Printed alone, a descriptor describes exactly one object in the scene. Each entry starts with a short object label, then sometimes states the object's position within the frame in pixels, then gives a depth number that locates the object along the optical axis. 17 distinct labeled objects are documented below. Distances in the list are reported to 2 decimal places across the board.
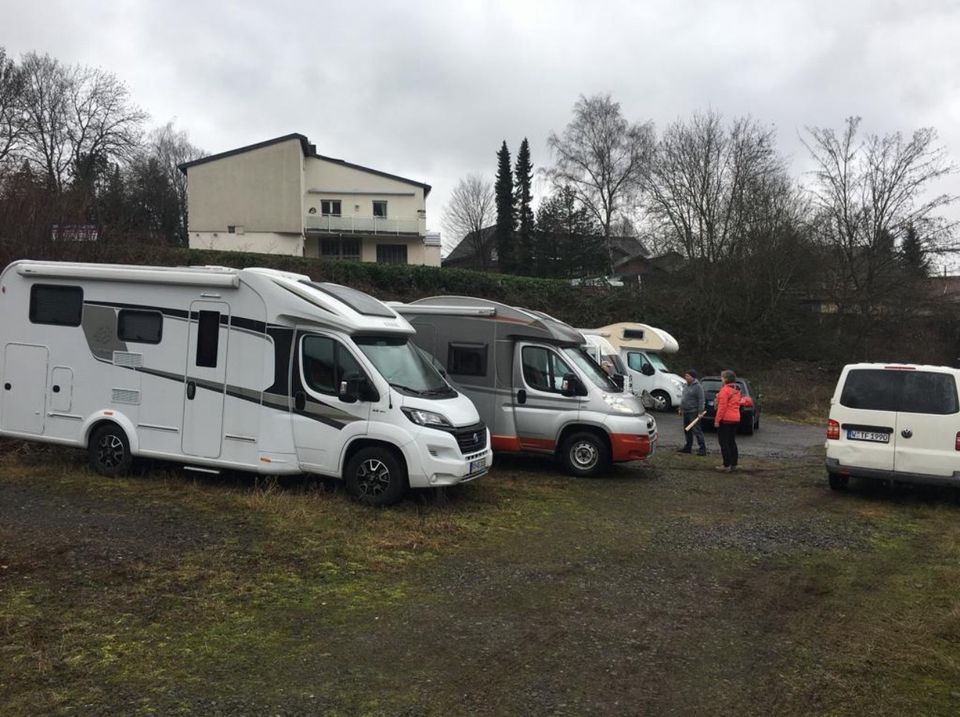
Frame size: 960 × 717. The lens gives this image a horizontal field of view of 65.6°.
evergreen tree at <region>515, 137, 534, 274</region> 56.50
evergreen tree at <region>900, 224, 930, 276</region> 35.03
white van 9.47
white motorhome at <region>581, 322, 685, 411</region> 24.58
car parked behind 19.47
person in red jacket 12.12
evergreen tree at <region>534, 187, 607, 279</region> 53.75
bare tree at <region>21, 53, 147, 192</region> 38.31
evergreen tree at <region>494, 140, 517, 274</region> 59.81
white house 44.78
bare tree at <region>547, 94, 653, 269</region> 53.72
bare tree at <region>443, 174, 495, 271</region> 67.62
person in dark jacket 14.49
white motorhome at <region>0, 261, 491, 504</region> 8.70
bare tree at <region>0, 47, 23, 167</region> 30.34
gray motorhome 11.38
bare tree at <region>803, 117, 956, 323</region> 35.22
